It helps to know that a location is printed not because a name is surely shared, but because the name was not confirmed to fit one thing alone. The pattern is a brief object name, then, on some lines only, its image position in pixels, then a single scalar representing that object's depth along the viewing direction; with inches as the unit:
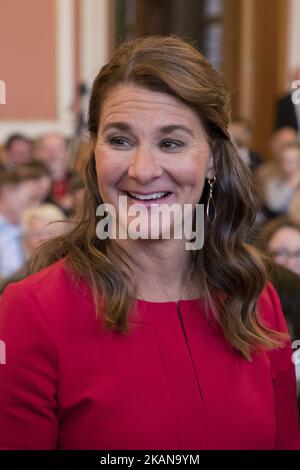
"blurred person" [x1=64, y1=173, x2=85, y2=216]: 294.9
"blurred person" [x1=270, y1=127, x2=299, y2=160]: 406.3
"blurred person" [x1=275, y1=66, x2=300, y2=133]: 454.3
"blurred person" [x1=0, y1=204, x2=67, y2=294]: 278.7
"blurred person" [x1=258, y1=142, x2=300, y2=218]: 370.3
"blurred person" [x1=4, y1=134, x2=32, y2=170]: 459.2
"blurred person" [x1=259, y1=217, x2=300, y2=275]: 231.5
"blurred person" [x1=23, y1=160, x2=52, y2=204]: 343.0
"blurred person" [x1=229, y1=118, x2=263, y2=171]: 478.7
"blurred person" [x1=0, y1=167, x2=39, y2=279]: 325.7
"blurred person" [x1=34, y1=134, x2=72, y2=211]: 425.8
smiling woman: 108.2
